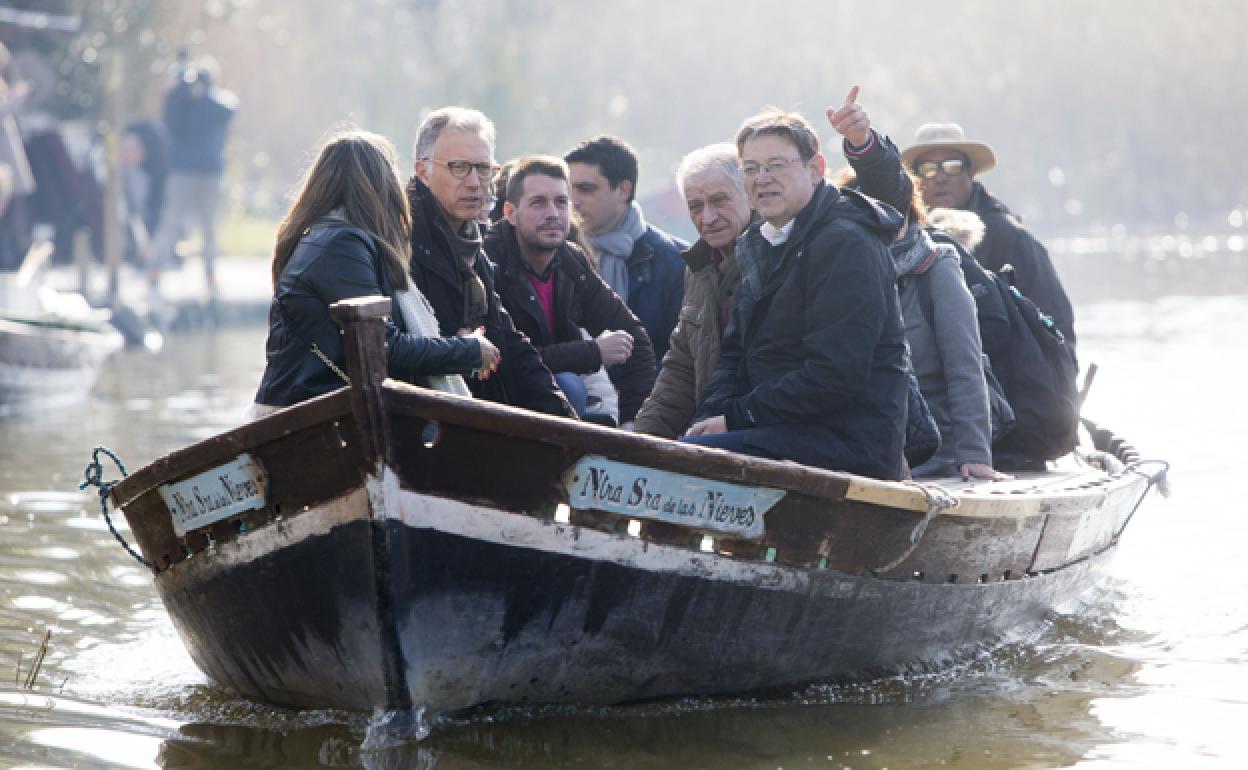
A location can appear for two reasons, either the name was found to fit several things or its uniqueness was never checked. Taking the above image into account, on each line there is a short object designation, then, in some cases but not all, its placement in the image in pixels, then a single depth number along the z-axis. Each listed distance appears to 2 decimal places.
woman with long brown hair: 11.12
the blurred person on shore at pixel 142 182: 43.50
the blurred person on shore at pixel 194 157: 40.91
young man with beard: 14.44
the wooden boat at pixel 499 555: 10.61
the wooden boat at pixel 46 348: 28.53
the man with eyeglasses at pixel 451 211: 12.55
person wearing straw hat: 17.75
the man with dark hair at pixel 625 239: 16.73
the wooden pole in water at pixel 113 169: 38.56
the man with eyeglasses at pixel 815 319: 11.78
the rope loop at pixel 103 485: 11.89
